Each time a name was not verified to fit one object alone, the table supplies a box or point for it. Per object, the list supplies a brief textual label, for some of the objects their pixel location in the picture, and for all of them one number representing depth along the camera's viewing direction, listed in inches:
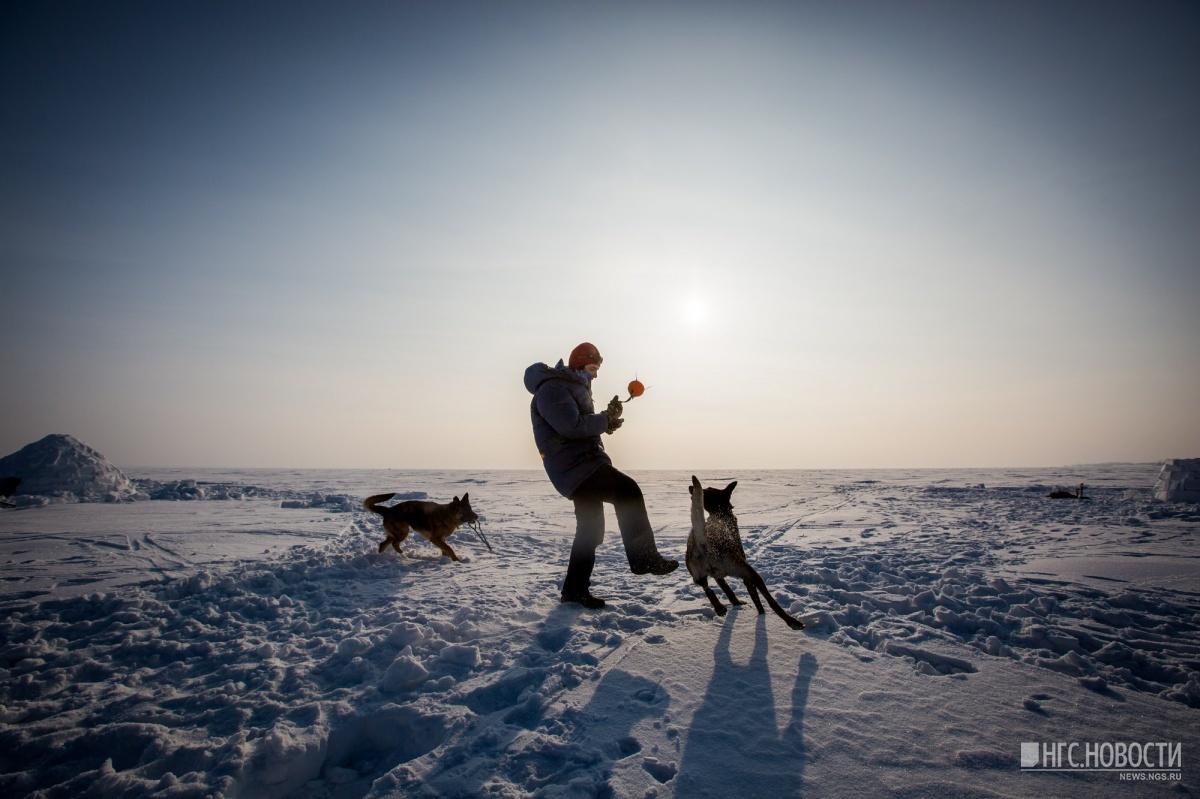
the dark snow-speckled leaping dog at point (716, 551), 145.0
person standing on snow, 159.6
